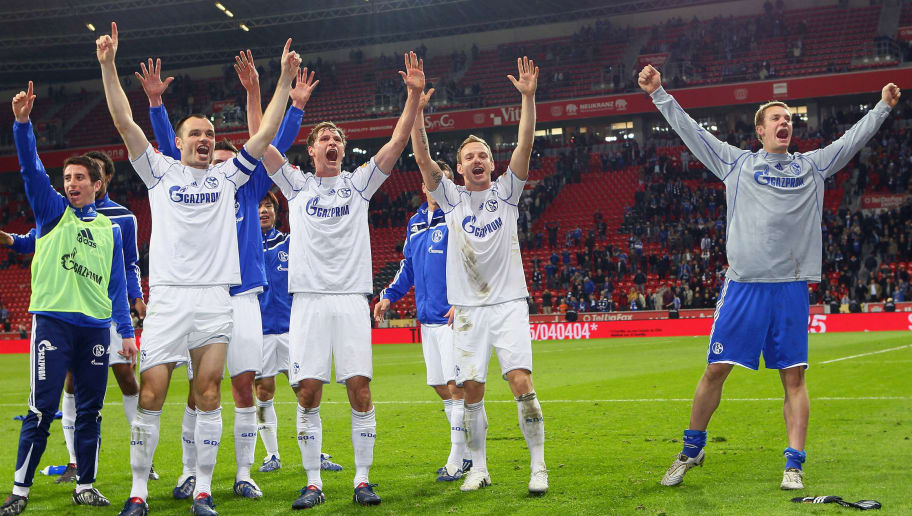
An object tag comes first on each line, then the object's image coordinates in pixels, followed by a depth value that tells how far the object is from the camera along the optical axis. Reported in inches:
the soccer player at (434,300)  313.0
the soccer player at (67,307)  248.7
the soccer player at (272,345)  327.0
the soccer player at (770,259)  258.1
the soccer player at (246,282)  265.9
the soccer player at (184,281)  237.0
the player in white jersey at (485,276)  263.3
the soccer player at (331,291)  257.8
